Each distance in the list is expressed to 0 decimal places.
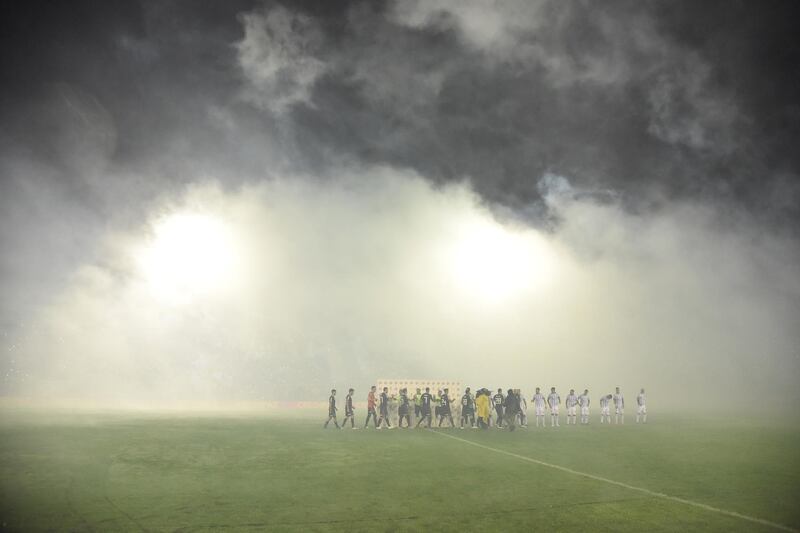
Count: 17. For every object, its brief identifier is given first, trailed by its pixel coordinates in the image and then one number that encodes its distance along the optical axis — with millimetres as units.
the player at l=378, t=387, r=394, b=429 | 26328
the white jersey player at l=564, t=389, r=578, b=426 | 29750
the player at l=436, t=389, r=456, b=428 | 27172
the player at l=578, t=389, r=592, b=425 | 29786
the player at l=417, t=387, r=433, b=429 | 26472
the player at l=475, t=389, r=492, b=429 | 26641
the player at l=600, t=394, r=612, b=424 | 30628
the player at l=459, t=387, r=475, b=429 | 27078
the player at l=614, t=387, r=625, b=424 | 30594
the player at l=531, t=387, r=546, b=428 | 29141
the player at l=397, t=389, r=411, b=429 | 26703
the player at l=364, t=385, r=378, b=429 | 26516
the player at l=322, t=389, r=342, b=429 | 25817
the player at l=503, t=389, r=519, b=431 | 26281
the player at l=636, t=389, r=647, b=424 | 31625
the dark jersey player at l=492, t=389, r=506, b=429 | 27141
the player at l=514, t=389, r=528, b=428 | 27125
